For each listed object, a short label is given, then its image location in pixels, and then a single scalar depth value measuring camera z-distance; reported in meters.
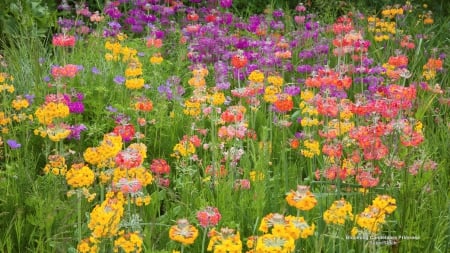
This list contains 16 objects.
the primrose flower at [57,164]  2.34
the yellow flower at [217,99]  2.84
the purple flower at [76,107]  3.08
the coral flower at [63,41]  3.20
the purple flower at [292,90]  3.42
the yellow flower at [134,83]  3.10
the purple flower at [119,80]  3.52
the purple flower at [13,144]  2.83
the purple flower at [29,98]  3.30
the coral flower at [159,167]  2.46
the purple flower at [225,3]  5.25
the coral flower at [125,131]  2.48
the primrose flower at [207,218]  1.82
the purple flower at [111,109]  3.25
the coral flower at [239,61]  3.18
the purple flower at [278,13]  5.39
